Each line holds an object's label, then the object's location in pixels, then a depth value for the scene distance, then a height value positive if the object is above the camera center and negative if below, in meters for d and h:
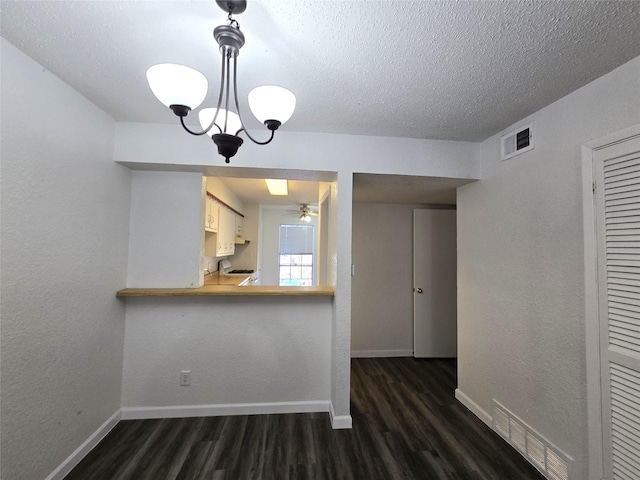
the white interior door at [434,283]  3.55 -0.42
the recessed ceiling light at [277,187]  3.44 +0.88
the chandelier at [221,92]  0.95 +0.61
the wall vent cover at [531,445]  1.57 -1.27
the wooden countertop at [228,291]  2.09 -0.35
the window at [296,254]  6.05 -0.10
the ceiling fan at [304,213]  5.38 +0.81
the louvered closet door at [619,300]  1.24 -0.22
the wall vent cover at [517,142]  1.83 +0.82
